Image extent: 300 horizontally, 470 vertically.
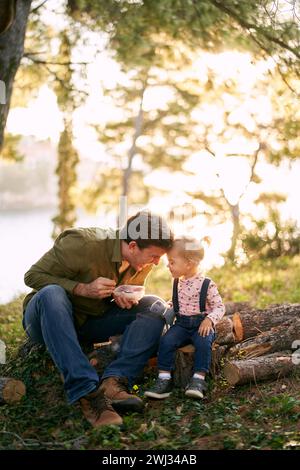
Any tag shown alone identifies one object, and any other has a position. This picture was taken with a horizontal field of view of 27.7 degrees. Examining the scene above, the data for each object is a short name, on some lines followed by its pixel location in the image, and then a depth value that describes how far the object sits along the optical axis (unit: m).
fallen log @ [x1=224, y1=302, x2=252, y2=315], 5.80
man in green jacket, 4.00
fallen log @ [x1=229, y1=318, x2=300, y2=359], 4.80
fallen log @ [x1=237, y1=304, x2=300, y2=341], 5.01
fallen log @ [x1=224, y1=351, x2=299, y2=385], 4.32
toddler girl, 4.30
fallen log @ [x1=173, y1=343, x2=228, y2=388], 4.42
